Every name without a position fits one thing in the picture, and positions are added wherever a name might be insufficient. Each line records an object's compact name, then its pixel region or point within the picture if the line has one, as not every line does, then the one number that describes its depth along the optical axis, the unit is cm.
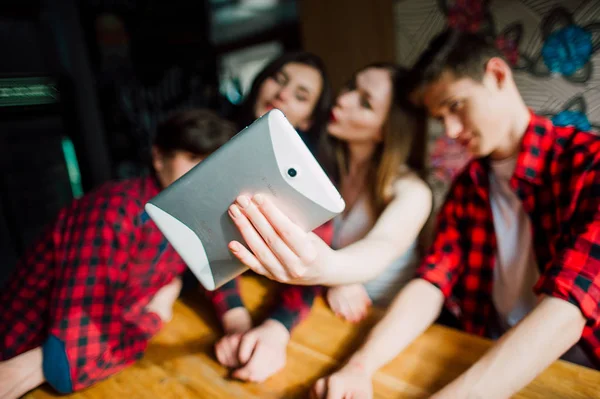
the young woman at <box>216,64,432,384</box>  48
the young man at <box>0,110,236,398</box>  56
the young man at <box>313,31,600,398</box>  47
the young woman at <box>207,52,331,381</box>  58
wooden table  50
